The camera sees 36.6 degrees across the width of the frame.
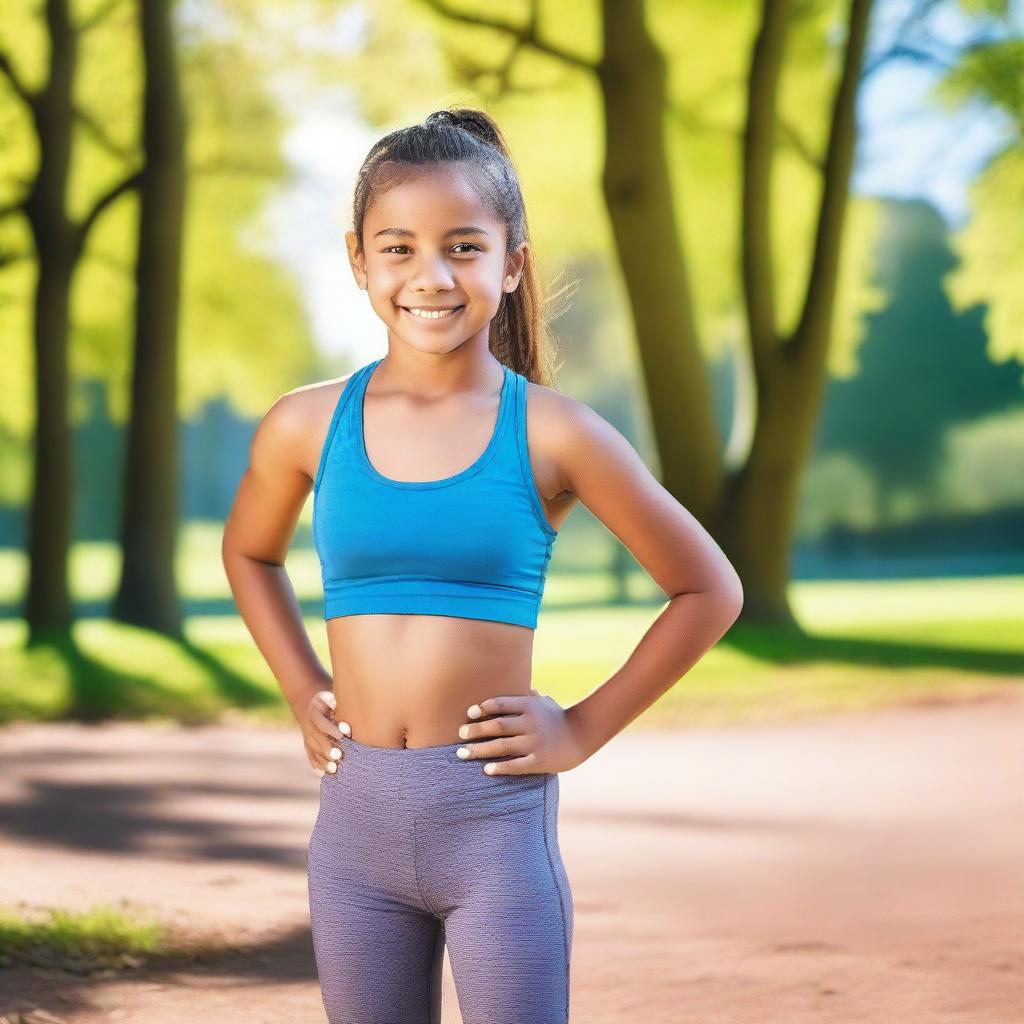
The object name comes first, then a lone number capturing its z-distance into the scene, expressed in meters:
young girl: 2.21
